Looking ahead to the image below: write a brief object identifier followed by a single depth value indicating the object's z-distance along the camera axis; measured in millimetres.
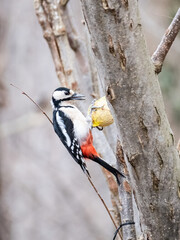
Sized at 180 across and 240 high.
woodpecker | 5377
